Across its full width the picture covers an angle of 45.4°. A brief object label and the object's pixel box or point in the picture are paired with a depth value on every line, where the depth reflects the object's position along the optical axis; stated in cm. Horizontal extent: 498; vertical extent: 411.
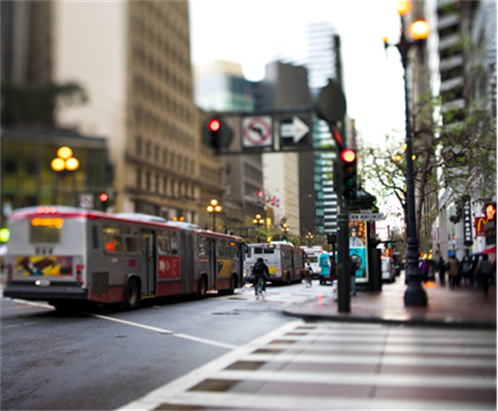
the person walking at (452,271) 2925
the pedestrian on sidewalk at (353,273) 2347
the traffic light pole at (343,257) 1694
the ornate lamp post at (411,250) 1805
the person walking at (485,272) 2294
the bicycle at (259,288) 2714
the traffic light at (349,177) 1614
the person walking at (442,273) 3604
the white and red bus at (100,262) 1764
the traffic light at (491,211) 2806
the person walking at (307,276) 4265
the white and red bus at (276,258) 4312
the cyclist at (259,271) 2747
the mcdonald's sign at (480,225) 3488
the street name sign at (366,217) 2394
